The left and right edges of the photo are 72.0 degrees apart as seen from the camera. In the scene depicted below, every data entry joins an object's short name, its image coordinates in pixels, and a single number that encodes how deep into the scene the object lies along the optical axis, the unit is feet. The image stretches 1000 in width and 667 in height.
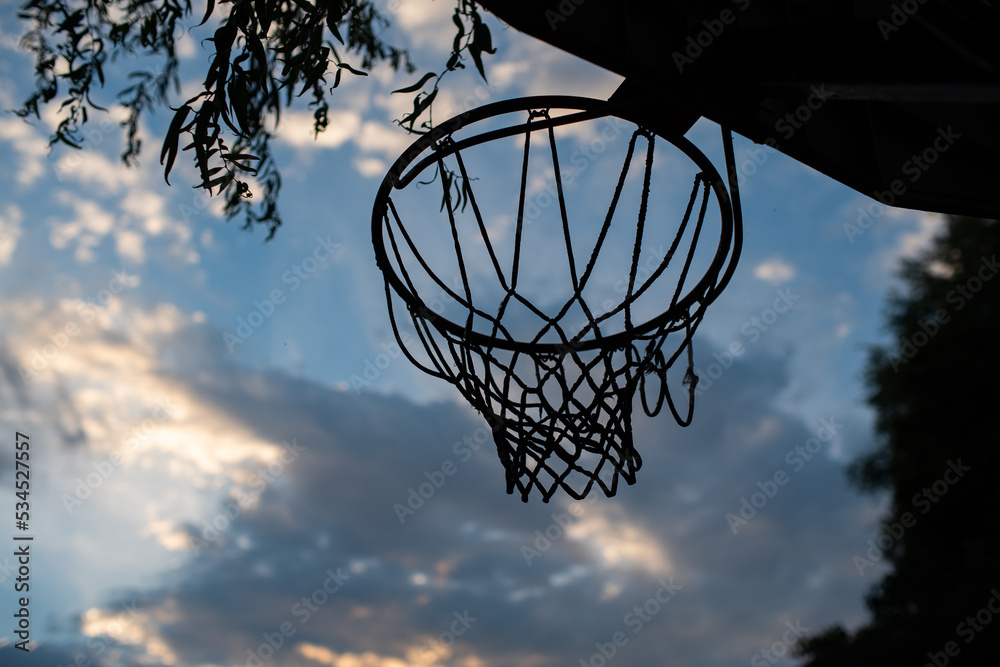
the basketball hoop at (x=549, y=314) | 8.50
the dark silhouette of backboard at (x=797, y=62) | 6.79
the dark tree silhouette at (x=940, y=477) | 30.32
